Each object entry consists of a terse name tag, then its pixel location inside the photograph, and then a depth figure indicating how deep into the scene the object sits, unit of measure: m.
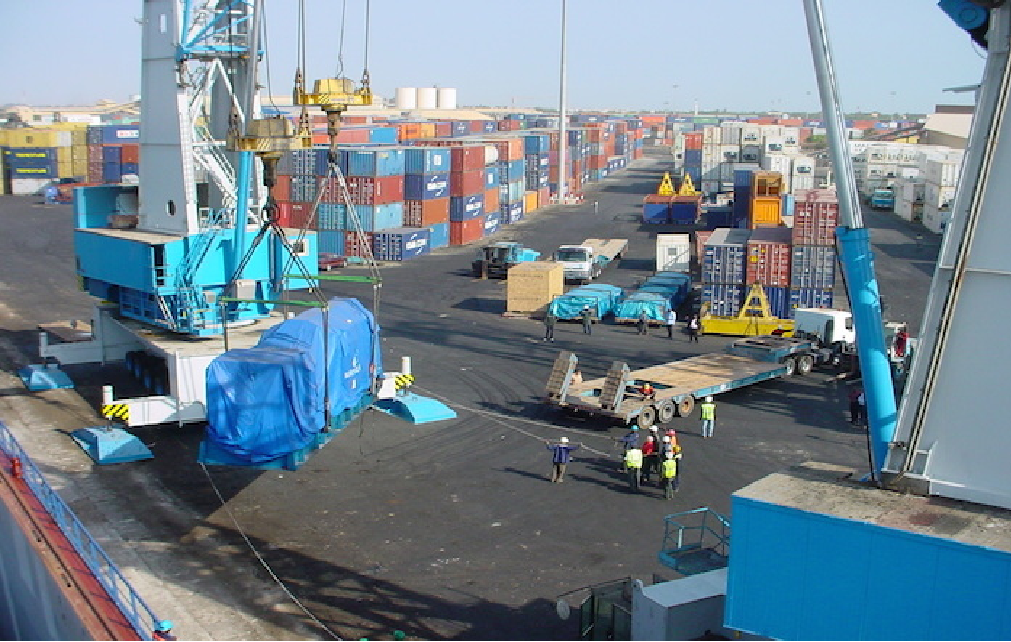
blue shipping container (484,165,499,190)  69.10
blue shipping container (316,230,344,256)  55.22
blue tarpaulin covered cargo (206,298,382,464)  17.02
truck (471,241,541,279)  49.91
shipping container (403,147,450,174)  58.34
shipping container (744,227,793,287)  38.34
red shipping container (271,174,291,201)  57.34
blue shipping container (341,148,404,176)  55.56
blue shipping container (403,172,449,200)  58.27
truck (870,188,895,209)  83.50
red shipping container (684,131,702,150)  100.21
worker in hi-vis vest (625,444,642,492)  21.64
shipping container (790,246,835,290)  37.66
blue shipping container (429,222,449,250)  60.76
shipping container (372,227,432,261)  56.62
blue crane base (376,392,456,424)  24.05
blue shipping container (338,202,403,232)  55.73
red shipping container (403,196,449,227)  59.26
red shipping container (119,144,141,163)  77.25
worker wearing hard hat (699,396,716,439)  25.67
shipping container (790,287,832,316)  38.03
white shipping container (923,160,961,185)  65.00
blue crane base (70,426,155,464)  23.50
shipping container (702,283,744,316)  39.06
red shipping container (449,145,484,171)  62.03
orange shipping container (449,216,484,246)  63.28
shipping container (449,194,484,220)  63.12
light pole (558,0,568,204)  85.69
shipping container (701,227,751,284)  38.72
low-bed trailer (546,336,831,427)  26.19
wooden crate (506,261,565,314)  40.81
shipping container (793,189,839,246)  37.06
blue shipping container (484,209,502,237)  69.62
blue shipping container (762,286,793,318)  38.62
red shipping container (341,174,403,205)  55.38
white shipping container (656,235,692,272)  50.62
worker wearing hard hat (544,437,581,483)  22.36
